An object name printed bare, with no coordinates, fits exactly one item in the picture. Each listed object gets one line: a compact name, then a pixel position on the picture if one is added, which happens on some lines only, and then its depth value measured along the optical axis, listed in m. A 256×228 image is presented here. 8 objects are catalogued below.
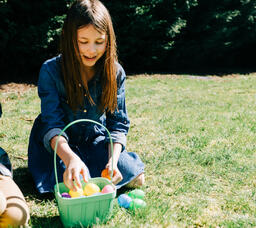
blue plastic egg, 2.35
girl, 2.31
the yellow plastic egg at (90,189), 2.07
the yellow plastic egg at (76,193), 2.00
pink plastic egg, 2.07
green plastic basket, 1.93
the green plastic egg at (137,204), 2.32
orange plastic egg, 2.28
